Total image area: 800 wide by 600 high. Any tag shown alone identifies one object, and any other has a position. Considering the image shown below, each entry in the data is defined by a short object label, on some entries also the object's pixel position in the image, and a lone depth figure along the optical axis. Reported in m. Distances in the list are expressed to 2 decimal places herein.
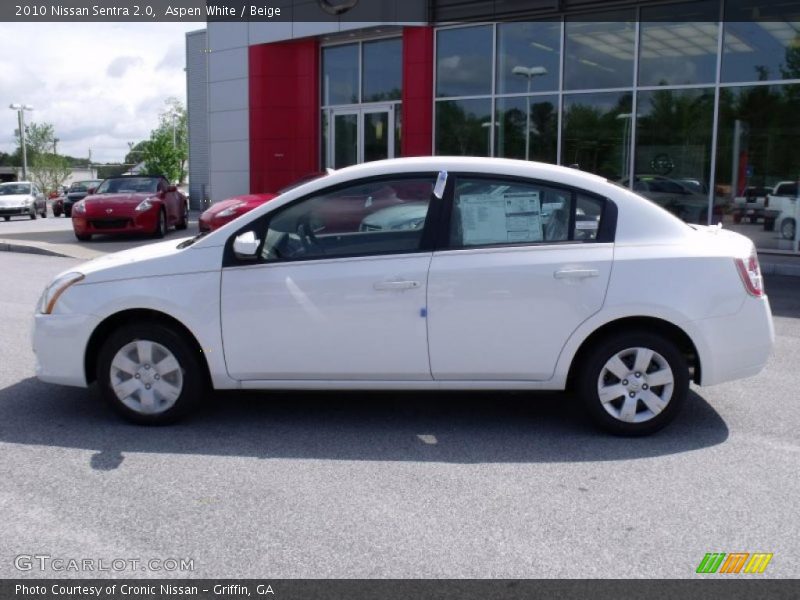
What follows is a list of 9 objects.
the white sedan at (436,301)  4.88
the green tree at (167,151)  61.03
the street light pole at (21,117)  62.88
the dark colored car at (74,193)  33.88
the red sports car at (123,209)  17.30
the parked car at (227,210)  13.39
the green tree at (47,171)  72.88
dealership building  14.39
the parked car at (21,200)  32.34
